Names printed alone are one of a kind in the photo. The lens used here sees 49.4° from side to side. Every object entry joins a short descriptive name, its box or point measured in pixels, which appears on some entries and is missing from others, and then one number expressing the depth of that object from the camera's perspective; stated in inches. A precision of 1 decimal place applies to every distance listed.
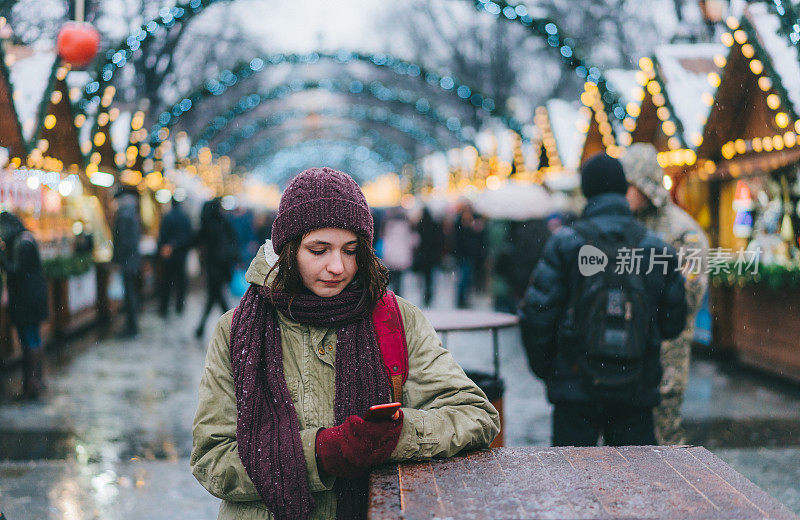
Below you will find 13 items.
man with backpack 151.0
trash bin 183.0
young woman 85.9
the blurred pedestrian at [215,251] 462.0
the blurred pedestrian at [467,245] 619.2
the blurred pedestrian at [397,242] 632.4
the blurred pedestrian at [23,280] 292.2
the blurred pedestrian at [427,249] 636.7
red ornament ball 358.0
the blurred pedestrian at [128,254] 472.1
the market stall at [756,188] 345.1
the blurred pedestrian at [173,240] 537.6
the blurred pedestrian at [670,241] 180.4
